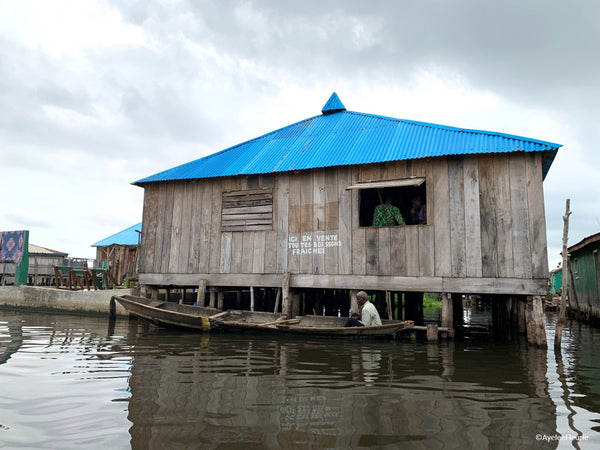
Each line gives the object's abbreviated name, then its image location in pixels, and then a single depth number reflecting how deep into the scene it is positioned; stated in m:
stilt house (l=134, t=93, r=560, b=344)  10.37
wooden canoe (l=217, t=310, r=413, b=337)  10.22
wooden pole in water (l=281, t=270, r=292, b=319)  12.19
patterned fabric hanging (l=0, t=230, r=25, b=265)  22.98
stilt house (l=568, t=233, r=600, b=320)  16.64
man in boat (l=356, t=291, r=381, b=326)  10.62
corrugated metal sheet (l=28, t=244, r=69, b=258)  35.07
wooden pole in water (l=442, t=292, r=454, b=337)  10.81
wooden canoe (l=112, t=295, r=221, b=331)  11.66
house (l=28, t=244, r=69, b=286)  28.58
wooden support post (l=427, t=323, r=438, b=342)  10.65
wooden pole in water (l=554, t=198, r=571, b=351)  10.30
